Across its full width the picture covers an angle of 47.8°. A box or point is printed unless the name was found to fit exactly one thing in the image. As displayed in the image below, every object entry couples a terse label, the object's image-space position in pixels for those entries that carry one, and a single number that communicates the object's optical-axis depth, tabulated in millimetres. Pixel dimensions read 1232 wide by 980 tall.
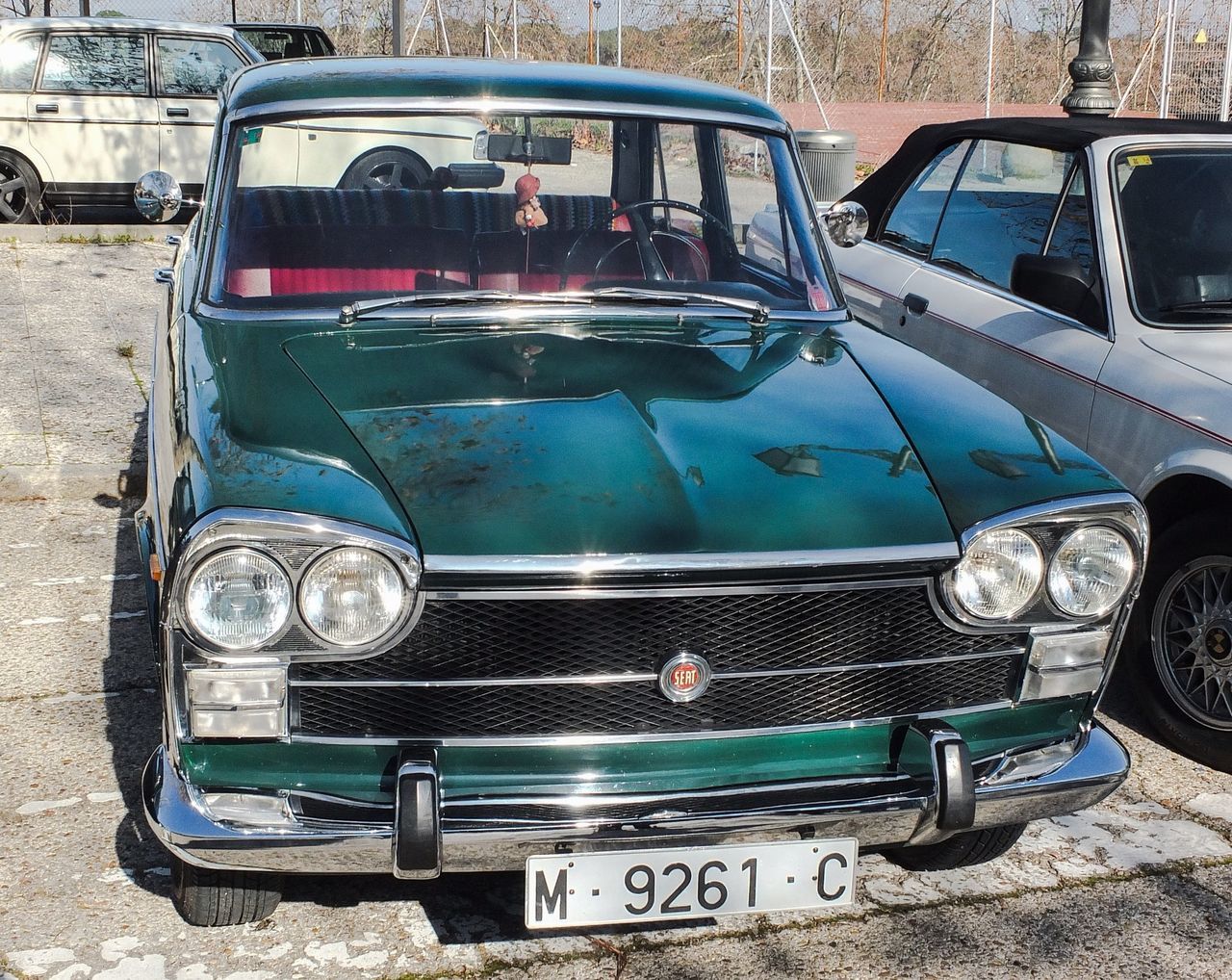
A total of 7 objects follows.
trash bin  13125
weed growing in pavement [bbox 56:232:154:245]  10867
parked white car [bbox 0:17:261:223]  11070
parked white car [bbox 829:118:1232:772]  3822
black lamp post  9008
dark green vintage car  2426
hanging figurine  3932
